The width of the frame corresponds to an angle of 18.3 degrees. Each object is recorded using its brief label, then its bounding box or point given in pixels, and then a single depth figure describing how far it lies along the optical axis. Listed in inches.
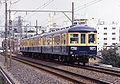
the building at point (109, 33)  5037.4
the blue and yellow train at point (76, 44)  1072.8
